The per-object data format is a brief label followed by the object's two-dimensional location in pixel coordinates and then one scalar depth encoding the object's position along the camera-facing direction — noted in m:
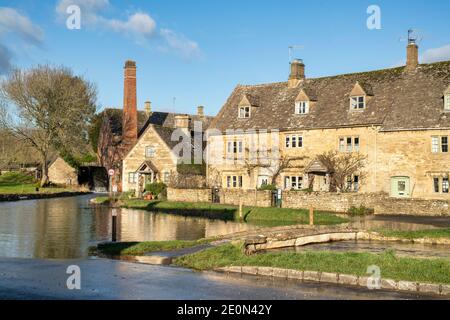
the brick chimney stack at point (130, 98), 68.62
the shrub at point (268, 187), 48.52
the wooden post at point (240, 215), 40.09
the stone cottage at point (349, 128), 44.22
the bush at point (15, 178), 83.87
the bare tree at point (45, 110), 70.12
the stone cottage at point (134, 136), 60.62
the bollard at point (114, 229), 26.53
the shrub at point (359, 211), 41.19
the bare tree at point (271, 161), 51.72
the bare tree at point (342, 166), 47.34
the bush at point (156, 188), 55.59
